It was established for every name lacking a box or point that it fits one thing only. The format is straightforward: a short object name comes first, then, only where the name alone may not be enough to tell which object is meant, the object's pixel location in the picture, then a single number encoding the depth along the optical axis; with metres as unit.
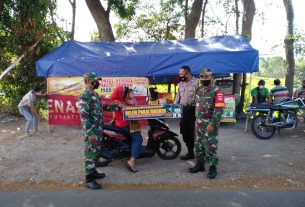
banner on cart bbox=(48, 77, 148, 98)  8.62
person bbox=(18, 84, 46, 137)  8.12
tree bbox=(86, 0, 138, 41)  13.28
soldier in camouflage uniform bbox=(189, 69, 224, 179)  5.02
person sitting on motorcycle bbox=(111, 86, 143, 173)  5.51
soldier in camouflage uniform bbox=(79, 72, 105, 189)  4.63
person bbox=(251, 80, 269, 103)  10.32
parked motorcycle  7.89
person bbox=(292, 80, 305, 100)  9.04
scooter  5.57
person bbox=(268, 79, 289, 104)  9.33
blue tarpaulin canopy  9.05
